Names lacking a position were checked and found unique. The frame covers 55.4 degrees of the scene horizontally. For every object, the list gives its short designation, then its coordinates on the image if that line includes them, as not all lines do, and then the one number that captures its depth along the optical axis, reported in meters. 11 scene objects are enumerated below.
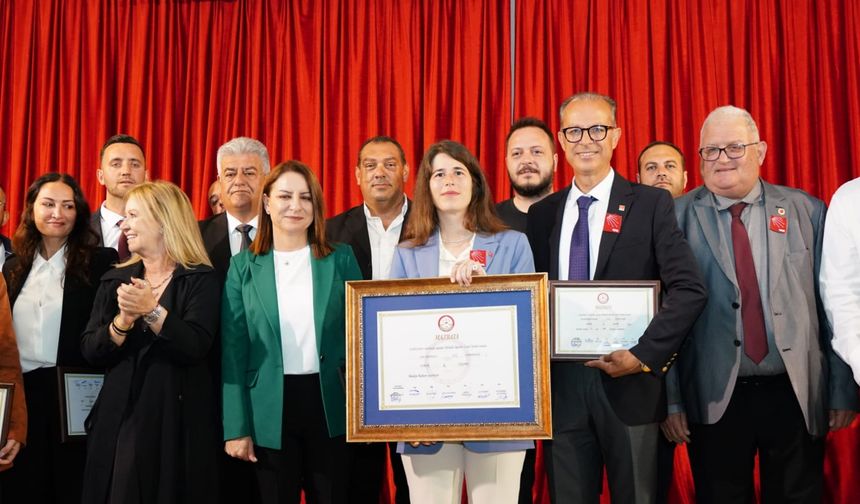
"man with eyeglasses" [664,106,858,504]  3.06
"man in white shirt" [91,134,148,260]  4.30
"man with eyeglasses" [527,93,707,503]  2.75
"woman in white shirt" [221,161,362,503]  2.99
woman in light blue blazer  2.70
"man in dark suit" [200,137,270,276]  3.90
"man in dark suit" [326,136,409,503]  3.75
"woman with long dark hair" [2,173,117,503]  3.39
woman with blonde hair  2.94
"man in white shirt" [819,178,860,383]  2.50
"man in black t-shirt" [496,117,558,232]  4.01
